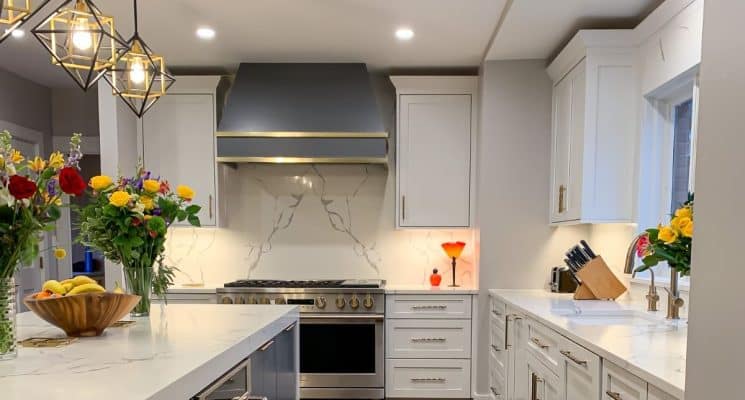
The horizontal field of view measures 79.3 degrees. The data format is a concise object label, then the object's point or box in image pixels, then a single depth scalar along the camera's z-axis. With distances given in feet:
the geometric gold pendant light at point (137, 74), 5.73
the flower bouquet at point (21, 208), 3.51
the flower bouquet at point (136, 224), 5.24
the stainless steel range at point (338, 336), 10.43
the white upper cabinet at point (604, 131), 8.11
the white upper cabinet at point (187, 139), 11.18
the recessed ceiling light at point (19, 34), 9.15
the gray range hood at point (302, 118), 10.40
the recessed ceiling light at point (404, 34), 8.97
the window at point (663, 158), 7.58
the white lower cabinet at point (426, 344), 10.63
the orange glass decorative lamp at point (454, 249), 11.30
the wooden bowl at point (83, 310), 4.26
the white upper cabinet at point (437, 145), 11.09
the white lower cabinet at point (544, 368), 4.58
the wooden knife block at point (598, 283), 7.91
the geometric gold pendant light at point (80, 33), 4.57
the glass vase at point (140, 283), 5.50
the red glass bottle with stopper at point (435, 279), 11.55
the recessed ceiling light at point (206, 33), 9.02
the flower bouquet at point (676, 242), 5.62
